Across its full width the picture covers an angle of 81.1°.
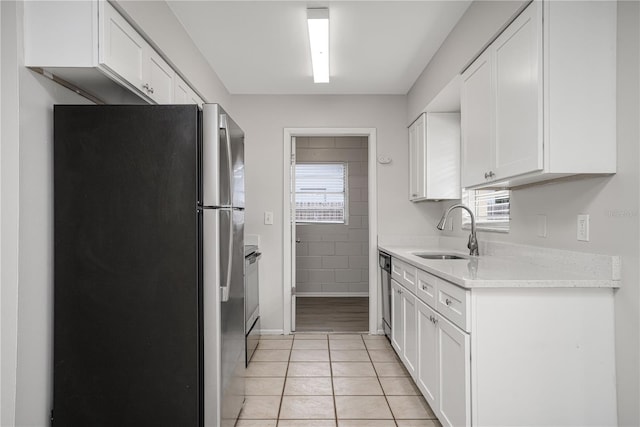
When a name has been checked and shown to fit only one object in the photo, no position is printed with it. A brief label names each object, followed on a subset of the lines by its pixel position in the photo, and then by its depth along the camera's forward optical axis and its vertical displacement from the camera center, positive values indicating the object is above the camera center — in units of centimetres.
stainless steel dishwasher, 334 -67
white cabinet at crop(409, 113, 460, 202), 328 +53
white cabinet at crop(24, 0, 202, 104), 151 +72
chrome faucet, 269 -18
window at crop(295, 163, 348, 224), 562 +36
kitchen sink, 300 -33
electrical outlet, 168 -6
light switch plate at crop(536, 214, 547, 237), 200 -5
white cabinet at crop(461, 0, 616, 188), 155 +53
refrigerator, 162 -19
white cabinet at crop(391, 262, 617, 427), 154 -59
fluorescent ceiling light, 227 +118
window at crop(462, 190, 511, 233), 253 +5
